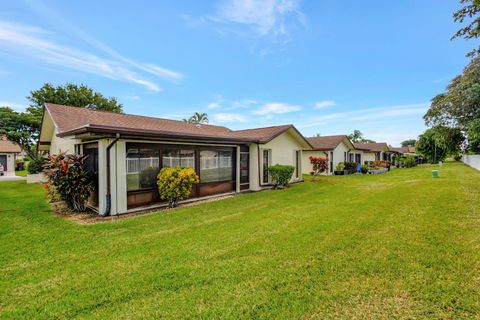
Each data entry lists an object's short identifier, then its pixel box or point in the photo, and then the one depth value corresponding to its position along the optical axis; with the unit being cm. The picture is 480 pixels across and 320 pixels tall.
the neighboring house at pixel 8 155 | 2535
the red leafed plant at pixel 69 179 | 742
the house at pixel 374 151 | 2936
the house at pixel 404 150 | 5556
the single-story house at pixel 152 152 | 729
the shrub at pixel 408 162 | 3044
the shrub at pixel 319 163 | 1636
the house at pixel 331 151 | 2117
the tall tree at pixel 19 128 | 1694
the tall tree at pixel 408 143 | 10038
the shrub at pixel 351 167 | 2159
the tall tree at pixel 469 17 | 556
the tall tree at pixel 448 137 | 1184
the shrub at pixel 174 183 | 811
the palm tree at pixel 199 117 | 4416
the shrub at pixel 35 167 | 1616
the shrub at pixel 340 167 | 2105
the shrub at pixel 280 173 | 1264
